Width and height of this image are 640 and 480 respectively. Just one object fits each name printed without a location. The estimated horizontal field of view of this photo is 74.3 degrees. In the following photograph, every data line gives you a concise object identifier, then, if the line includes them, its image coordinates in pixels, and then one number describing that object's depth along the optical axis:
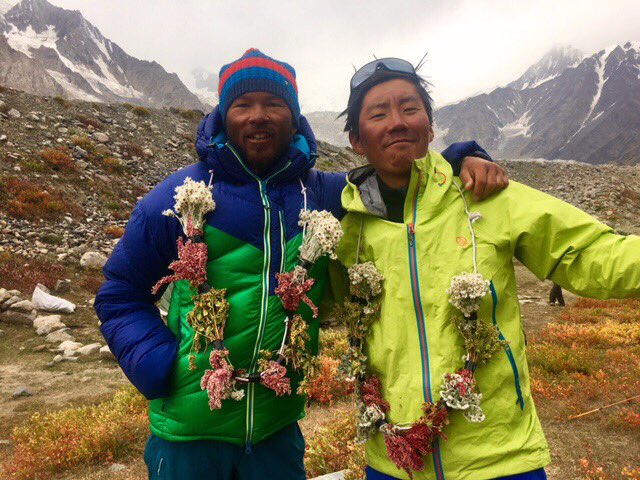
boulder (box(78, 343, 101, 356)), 9.01
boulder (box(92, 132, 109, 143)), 20.81
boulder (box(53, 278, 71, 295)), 11.27
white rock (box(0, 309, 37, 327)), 9.89
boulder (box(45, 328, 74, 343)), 9.46
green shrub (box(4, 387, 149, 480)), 5.20
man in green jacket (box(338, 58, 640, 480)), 2.17
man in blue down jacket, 2.43
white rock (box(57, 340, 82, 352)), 9.08
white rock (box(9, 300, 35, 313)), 10.13
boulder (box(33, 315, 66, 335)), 9.70
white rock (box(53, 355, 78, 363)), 8.66
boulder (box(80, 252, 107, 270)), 12.75
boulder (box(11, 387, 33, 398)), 7.23
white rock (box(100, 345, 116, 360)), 8.95
